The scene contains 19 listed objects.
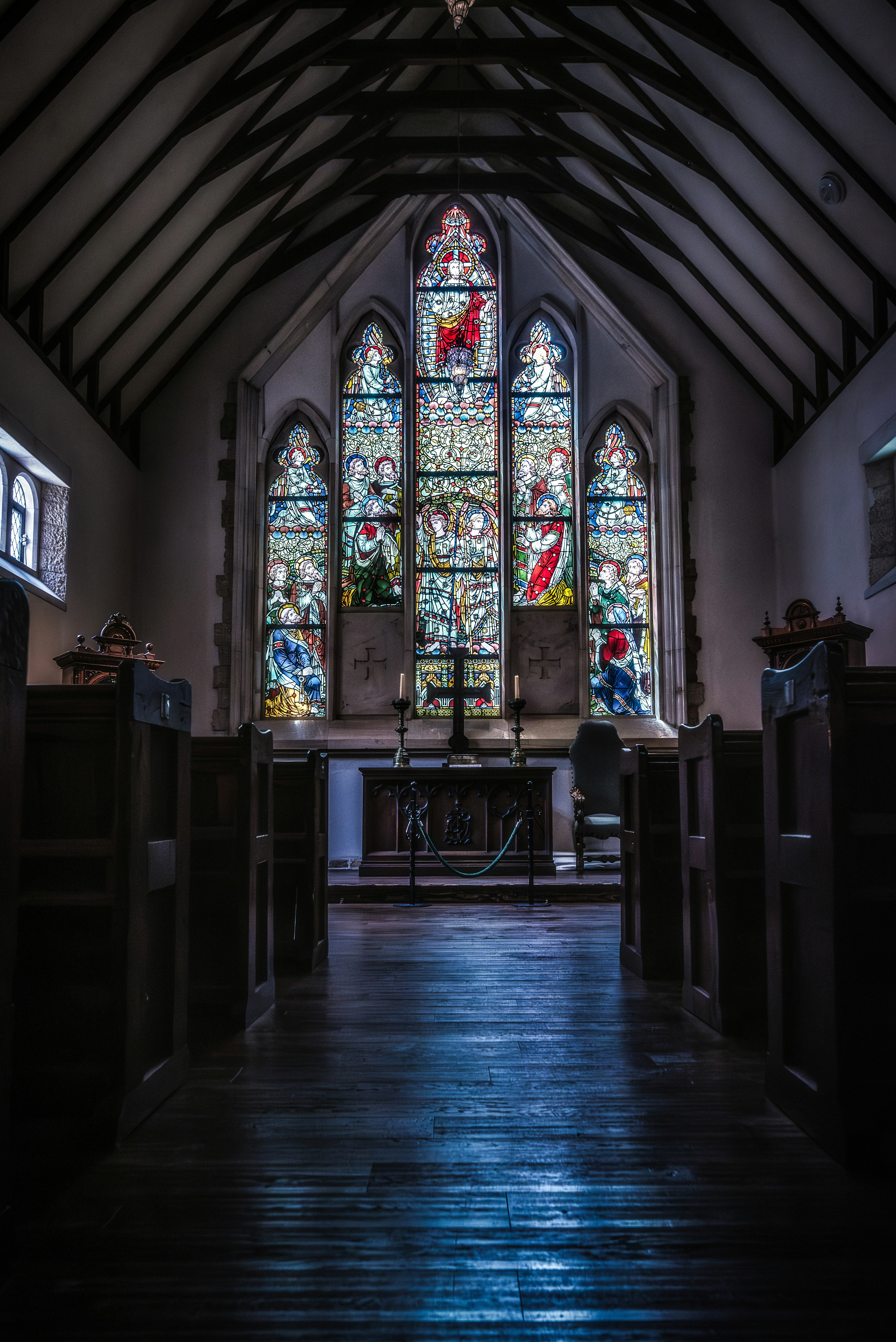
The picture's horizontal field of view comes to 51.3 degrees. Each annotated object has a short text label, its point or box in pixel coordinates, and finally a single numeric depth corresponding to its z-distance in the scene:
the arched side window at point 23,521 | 6.50
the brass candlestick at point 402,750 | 7.12
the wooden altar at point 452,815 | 6.76
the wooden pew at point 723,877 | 2.67
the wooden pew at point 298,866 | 3.65
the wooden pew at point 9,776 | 1.39
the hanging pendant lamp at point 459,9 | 5.55
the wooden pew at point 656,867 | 3.42
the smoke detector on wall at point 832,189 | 5.96
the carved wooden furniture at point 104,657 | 6.20
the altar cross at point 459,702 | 7.47
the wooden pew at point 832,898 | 1.74
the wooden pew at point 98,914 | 1.92
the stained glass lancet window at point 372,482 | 9.04
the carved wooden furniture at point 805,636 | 6.02
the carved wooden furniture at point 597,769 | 7.26
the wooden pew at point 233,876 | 2.81
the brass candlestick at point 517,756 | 7.18
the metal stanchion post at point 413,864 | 5.58
